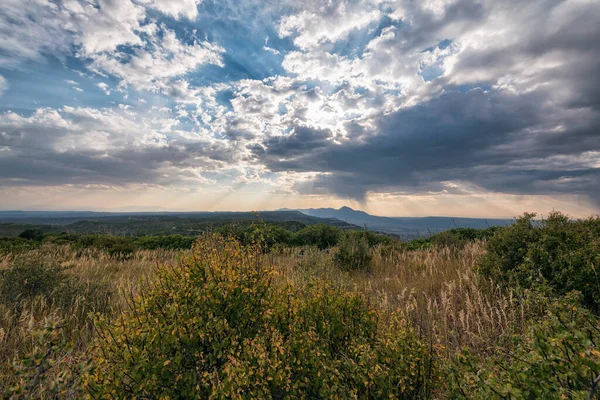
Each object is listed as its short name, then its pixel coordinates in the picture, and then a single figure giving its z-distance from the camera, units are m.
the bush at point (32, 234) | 22.88
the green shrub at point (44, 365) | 2.18
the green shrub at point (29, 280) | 8.04
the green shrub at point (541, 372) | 2.04
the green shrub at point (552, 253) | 5.82
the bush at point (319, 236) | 19.94
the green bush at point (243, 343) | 2.95
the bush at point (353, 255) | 11.98
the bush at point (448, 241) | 14.77
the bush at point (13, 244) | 15.01
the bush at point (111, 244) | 17.20
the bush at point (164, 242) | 21.38
